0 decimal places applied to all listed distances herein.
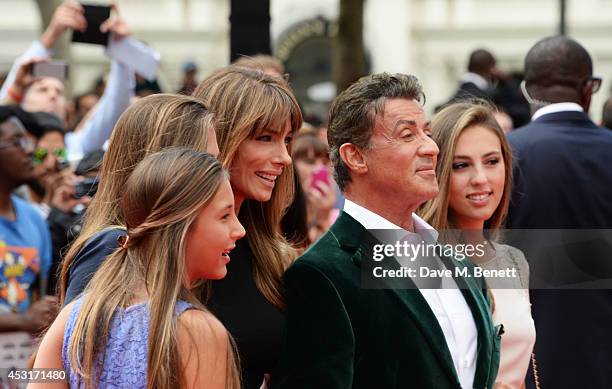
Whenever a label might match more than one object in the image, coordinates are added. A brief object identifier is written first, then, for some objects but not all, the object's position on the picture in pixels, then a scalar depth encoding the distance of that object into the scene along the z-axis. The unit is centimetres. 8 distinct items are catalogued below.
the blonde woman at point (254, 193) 797
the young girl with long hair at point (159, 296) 627
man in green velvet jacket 719
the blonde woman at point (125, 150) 751
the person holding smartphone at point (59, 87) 1448
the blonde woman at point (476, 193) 903
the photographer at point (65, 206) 1211
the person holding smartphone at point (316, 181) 1519
